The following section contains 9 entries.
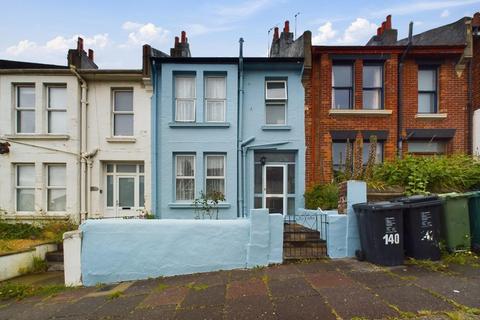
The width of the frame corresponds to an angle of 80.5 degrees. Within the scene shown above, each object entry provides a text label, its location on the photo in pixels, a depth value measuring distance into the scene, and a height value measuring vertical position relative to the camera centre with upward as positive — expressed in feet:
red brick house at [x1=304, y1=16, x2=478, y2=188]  31.53 +6.67
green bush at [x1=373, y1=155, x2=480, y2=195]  23.36 -1.09
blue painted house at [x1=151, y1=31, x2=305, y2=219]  31.45 +3.24
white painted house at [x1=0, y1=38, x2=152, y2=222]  31.83 +2.36
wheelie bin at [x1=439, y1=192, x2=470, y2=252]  18.08 -3.85
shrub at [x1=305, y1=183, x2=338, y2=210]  26.41 -3.35
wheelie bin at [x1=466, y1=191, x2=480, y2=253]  18.43 -3.50
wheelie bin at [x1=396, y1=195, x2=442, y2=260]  17.06 -3.87
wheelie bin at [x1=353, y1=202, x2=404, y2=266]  16.79 -4.10
